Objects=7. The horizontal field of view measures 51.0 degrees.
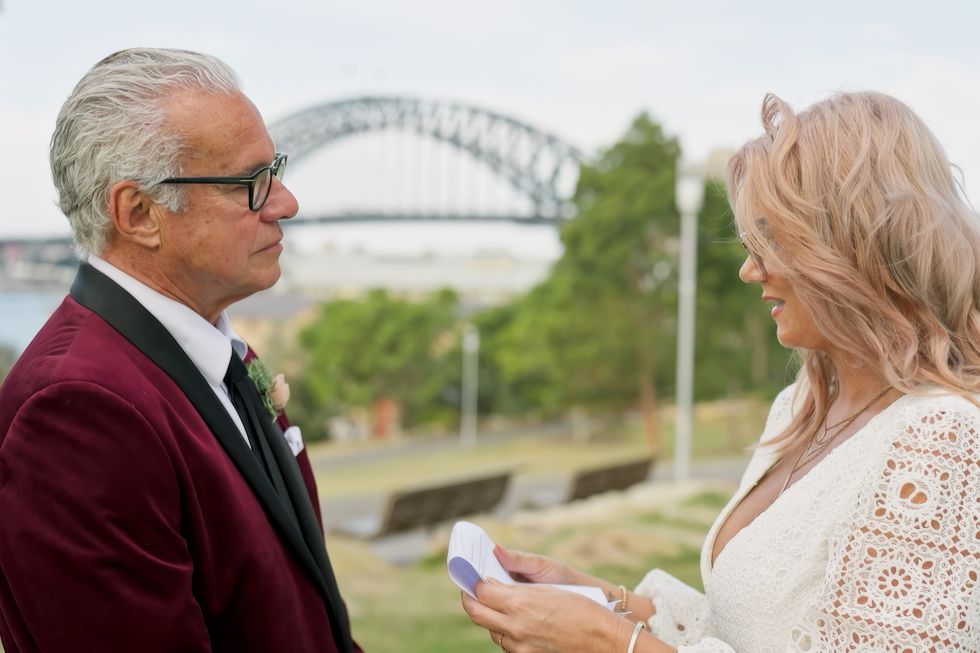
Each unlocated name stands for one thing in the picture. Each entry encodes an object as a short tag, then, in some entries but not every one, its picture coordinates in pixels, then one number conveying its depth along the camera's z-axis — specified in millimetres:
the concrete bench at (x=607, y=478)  12961
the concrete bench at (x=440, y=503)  9641
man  1327
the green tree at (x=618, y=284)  21828
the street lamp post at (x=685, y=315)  11375
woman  1401
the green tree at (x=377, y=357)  36656
